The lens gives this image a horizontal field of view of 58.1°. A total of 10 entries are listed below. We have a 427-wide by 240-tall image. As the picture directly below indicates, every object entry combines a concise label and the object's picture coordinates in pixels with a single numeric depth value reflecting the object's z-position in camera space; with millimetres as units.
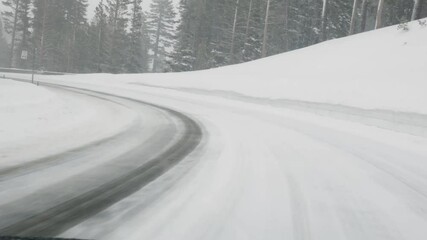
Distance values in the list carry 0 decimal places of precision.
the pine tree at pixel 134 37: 52906
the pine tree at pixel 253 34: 44781
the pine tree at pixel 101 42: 53234
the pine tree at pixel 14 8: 59950
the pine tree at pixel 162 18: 79500
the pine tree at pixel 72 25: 59219
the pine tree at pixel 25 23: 58594
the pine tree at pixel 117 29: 53219
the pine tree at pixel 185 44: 48062
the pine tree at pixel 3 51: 80500
